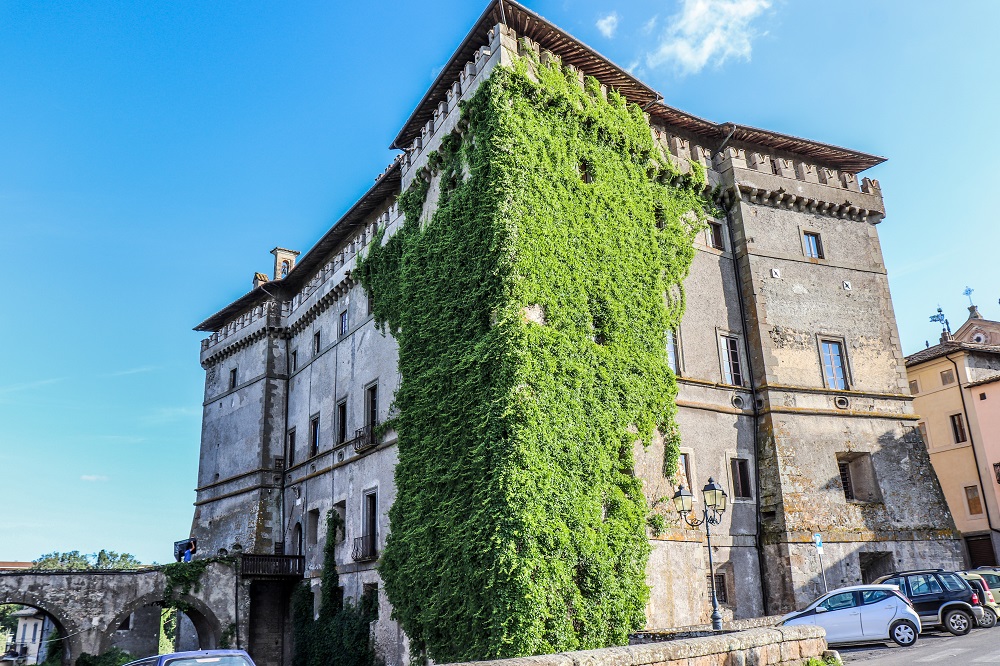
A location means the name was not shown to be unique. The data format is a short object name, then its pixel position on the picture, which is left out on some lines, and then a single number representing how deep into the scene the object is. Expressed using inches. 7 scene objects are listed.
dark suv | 669.9
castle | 866.1
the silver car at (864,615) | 628.1
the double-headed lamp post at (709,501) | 633.0
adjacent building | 1366.9
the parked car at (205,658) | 456.1
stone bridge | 1007.0
